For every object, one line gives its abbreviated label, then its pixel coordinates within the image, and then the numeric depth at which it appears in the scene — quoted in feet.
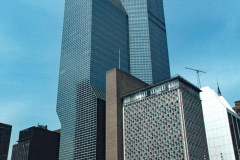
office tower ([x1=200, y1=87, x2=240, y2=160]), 542.16
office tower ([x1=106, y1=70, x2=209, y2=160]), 406.82
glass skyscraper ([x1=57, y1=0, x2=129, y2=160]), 635.66
